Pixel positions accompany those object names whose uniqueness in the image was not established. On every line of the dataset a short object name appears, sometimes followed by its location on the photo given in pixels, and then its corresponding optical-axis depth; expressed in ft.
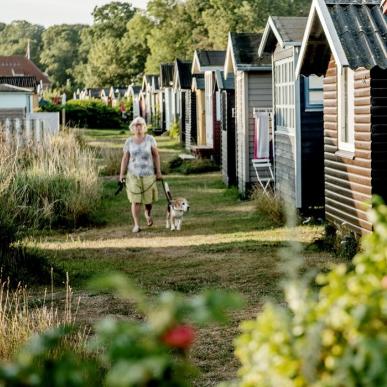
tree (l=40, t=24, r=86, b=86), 463.83
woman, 48.26
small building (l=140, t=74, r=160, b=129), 190.19
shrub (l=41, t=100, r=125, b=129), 198.85
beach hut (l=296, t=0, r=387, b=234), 33.98
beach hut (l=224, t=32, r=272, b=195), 62.54
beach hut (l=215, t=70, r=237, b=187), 70.59
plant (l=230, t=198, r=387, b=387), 8.30
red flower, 7.52
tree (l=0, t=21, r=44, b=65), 562.66
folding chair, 59.00
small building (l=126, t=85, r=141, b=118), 222.69
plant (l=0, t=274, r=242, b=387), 7.23
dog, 48.39
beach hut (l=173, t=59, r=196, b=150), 113.50
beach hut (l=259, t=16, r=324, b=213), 50.34
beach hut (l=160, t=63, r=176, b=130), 159.94
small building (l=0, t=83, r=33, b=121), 92.07
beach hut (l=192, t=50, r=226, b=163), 93.15
